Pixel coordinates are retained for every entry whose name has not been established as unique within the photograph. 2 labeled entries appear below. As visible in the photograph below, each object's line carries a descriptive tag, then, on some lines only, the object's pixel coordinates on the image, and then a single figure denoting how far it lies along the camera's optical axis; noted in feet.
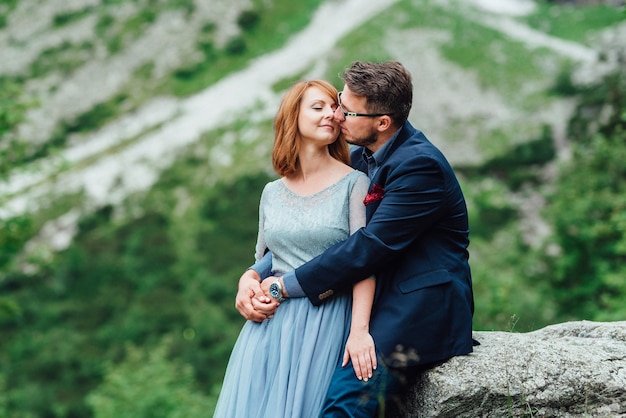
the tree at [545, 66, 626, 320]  70.89
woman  15.39
